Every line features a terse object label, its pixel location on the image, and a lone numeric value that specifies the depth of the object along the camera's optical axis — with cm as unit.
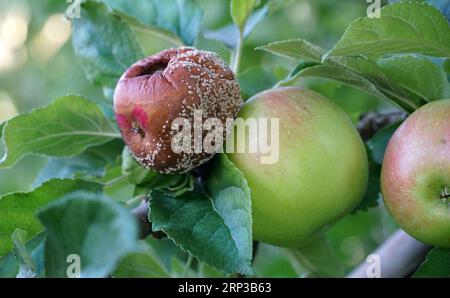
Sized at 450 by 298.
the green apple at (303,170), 50
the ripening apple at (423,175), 48
